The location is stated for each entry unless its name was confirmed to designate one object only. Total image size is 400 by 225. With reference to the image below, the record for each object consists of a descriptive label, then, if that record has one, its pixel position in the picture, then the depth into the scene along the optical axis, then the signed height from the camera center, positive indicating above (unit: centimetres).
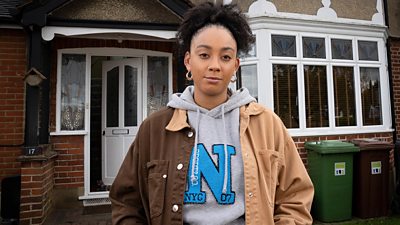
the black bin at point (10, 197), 455 -101
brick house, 453 +103
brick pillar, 413 -81
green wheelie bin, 464 -84
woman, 130 -13
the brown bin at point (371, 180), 475 -85
